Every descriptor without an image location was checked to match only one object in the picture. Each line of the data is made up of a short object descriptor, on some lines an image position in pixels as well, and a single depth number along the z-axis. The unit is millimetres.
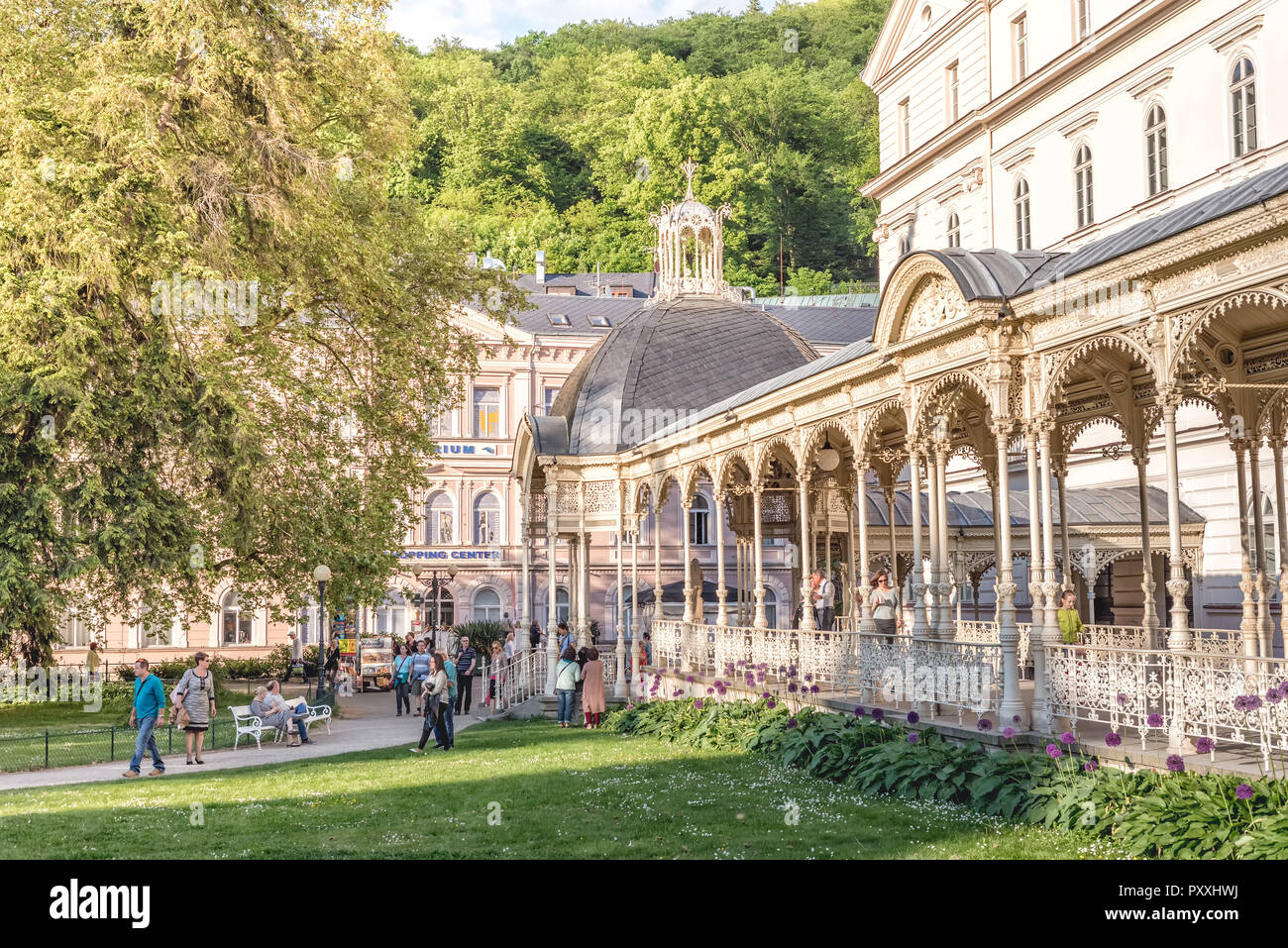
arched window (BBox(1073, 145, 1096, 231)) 28406
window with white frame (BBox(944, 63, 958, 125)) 34688
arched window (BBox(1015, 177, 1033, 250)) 30938
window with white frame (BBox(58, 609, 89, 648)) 48594
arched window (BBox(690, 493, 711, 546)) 54875
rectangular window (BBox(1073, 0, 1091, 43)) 28391
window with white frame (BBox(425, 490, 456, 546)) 54188
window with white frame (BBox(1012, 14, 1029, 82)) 31156
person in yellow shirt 15789
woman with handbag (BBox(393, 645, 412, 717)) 28656
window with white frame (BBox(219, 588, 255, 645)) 50469
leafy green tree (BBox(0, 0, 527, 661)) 21594
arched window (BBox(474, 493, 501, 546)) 54625
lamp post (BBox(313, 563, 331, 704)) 25500
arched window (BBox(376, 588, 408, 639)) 52500
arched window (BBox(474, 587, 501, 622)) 53594
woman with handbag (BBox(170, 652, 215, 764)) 19703
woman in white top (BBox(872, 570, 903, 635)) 17156
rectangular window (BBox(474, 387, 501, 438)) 56062
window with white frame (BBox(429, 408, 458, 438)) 54906
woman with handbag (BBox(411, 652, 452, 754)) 19891
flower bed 8148
